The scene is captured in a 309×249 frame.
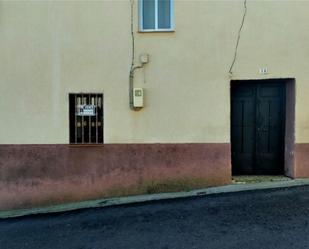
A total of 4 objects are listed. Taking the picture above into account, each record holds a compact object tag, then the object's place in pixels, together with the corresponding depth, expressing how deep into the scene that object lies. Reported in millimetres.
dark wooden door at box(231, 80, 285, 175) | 8320
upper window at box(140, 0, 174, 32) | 7949
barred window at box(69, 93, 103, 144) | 8055
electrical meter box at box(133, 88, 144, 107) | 7758
